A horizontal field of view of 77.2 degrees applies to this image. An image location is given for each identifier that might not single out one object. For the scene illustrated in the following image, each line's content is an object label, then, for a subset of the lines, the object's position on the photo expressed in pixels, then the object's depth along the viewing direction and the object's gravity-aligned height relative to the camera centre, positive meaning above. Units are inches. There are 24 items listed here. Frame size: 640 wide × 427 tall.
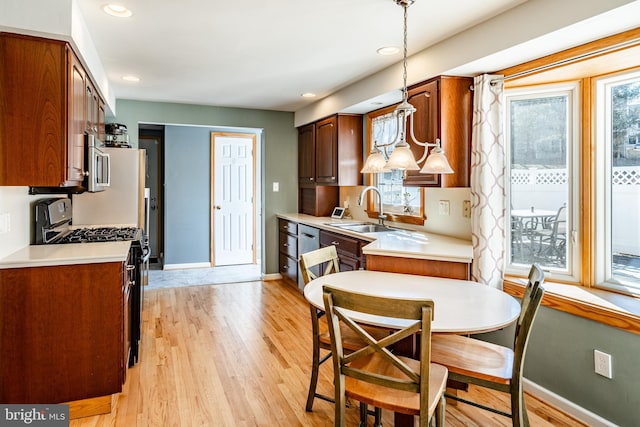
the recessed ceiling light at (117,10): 90.6 +45.7
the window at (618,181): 87.7 +5.7
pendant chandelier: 83.8 +10.5
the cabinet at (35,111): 83.2 +20.6
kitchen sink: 155.2 -8.0
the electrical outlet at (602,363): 80.7 -32.0
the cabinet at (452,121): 112.6 +24.5
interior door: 253.1 +6.1
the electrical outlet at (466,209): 122.8 -0.6
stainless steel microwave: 106.3 +11.9
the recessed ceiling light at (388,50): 116.0 +46.4
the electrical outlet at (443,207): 132.3 +0.0
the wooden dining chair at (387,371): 55.0 -25.2
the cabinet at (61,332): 82.4 -26.6
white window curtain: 103.3 +6.1
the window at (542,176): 100.9 +8.1
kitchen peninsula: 104.3 -12.1
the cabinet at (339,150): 177.6 +26.1
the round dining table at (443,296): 62.4 -17.3
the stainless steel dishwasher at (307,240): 169.8 -14.6
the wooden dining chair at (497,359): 65.9 -27.5
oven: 108.6 -8.7
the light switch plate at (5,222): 86.0 -3.1
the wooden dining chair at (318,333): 81.0 -26.3
